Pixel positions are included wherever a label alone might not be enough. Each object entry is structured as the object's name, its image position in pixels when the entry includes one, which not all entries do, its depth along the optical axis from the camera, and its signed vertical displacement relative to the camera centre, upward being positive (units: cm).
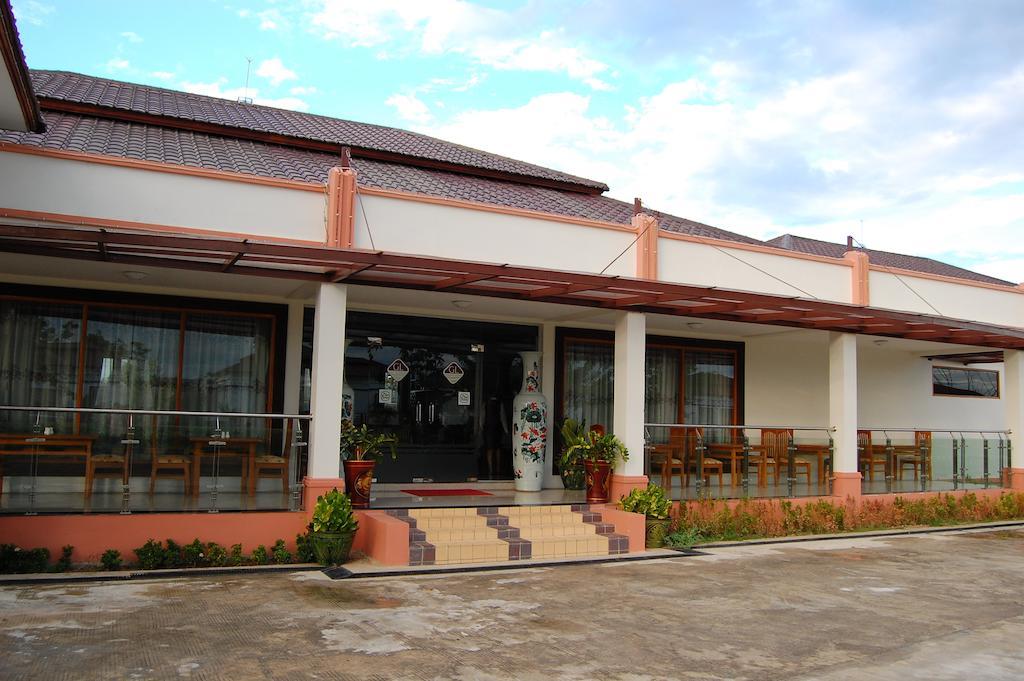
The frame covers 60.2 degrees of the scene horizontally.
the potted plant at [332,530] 953 -111
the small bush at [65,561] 888 -140
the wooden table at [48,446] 912 -25
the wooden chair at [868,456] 1458 -31
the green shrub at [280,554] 968 -139
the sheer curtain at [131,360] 1149 +84
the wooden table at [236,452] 986 -30
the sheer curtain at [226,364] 1198 +84
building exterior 946 +166
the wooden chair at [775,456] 1345 -31
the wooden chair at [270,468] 1005 -48
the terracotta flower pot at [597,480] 1200 -65
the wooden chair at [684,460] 1251 -37
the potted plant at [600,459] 1202 -36
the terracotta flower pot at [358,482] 1075 -66
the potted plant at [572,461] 1299 -44
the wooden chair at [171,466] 966 -46
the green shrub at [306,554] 977 -140
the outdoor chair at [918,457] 1507 -33
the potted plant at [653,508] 1148 -98
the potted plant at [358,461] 1077 -40
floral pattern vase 1338 -12
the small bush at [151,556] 909 -135
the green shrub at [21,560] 863 -136
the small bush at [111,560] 898 -139
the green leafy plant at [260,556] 959 -141
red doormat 1237 -90
